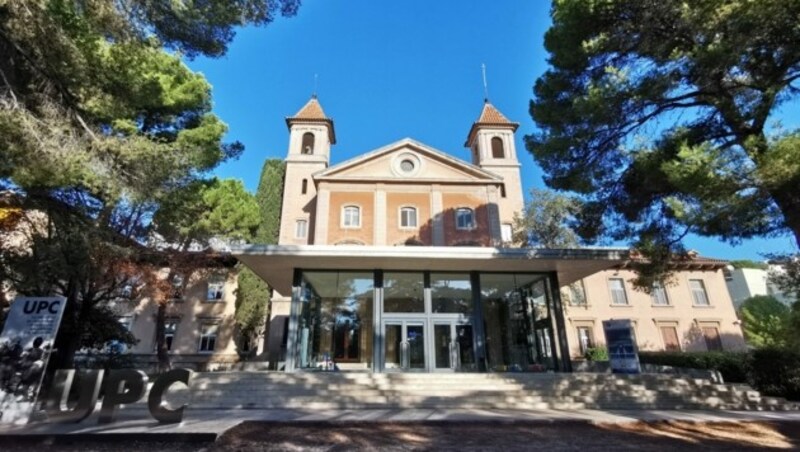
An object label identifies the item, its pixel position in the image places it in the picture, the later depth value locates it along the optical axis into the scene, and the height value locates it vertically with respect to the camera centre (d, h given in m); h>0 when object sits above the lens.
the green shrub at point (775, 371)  10.80 -0.45
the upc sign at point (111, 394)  6.19 -0.47
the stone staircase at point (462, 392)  9.16 -0.76
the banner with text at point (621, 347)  11.48 +0.26
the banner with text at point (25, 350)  6.61 +0.21
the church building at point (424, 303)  12.09 +1.70
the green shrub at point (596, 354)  21.88 +0.13
